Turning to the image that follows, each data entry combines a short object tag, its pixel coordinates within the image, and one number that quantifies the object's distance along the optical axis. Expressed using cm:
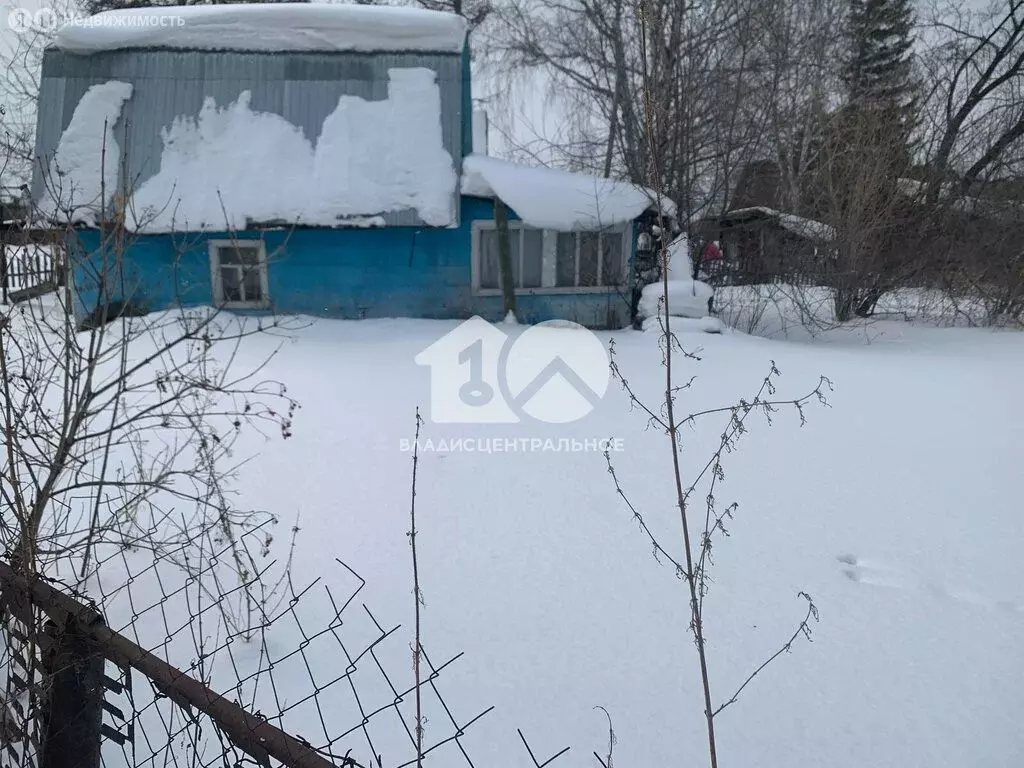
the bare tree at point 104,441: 192
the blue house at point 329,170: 911
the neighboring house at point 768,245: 1162
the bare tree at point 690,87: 1268
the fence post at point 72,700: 148
